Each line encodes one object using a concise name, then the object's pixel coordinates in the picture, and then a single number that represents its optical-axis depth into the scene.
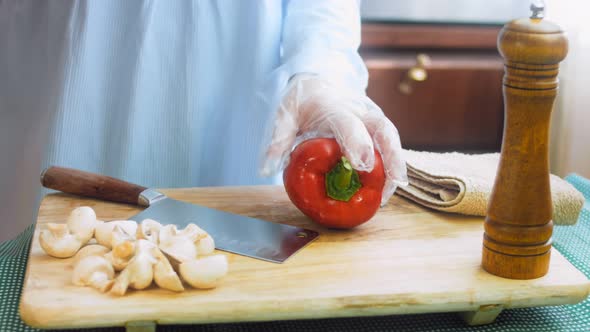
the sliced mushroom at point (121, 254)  1.01
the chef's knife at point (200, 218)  1.11
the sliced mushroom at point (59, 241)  1.06
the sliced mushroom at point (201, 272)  1.01
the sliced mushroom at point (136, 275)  0.99
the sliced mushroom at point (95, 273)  1.00
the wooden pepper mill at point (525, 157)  0.98
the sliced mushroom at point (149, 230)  1.05
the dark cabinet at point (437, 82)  2.12
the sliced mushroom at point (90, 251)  1.05
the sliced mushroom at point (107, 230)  1.06
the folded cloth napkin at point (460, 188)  1.19
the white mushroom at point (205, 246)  1.06
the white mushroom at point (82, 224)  1.07
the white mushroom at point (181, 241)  1.02
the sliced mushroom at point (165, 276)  1.00
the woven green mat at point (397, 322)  1.03
